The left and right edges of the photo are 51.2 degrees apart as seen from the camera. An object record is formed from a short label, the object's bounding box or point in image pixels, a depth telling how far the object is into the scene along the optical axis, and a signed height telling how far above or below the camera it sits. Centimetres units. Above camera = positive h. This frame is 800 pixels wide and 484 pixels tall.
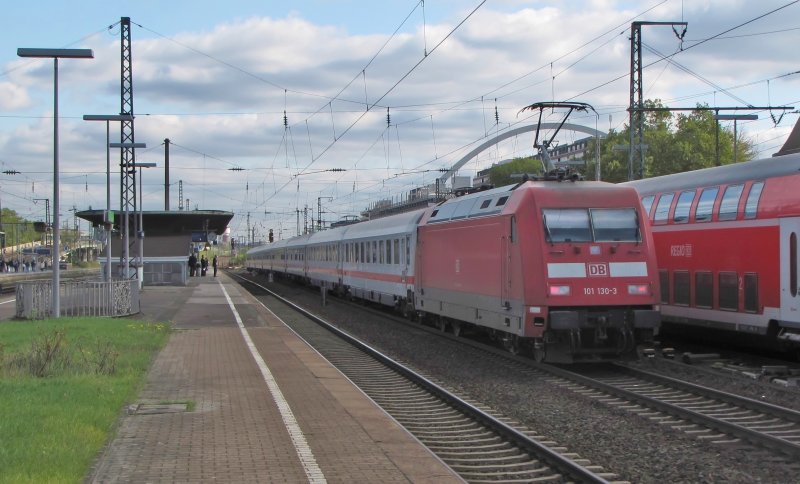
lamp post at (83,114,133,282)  2880 +492
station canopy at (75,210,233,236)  4684 +235
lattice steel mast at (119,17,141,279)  3275 +437
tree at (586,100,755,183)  6241 +841
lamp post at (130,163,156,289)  3891 +133
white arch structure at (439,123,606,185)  4523 +723
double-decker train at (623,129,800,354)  1366 +12
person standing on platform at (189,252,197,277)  6510 -22
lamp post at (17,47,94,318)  1939 +336
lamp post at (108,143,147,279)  3328 +56
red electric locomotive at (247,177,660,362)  1359 -22
